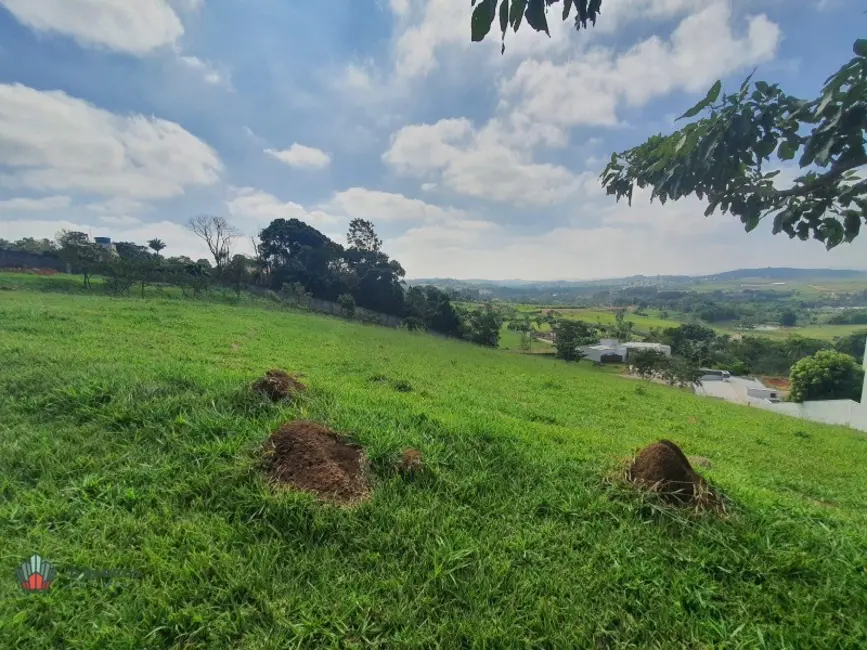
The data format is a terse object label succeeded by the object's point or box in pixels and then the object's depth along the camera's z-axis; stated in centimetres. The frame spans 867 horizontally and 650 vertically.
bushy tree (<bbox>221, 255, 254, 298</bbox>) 3528
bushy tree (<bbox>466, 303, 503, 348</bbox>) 4591
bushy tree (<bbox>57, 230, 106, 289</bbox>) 2654
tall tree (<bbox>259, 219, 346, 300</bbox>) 4234
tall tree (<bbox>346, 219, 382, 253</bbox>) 4850
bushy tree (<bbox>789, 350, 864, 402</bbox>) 2162
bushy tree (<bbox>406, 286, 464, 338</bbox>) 4482
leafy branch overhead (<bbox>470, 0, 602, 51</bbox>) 113
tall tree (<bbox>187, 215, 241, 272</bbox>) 3797
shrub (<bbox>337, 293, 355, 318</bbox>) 3844
